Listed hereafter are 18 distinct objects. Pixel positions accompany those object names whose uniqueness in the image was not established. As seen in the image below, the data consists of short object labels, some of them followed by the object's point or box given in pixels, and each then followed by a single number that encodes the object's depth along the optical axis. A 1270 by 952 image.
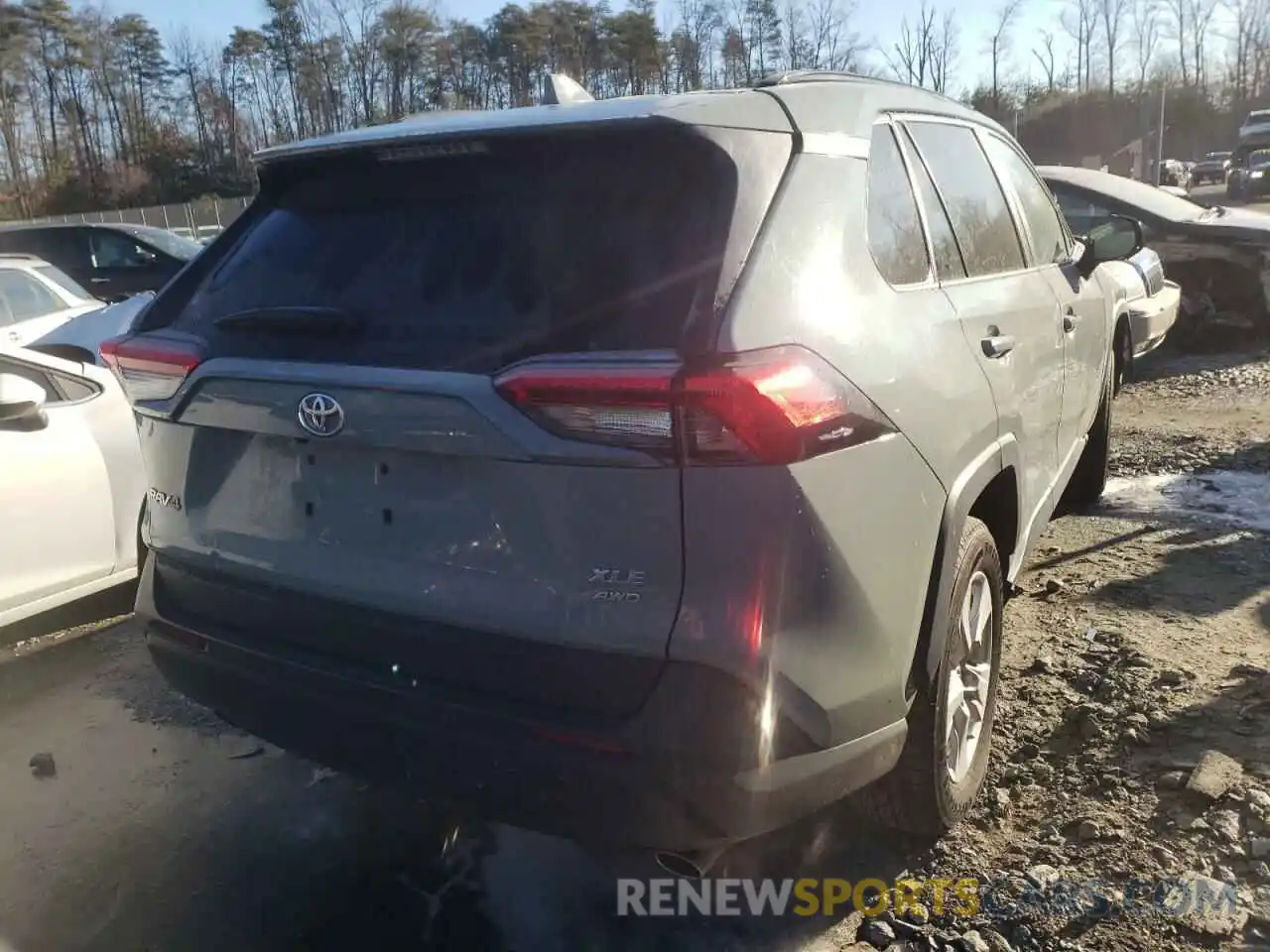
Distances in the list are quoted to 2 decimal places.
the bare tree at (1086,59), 72.69
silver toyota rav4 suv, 1.97
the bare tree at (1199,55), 75.88
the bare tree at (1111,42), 72.49
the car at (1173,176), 37.44
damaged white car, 7.07
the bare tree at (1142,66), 72.25
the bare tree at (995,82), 60.65
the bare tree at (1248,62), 72.69
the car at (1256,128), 42.56
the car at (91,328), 8.74
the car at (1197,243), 9.12
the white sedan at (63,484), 4.18
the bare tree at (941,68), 52.22
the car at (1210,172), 45.16
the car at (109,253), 13.31
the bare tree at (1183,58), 76.06
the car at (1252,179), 34.75
